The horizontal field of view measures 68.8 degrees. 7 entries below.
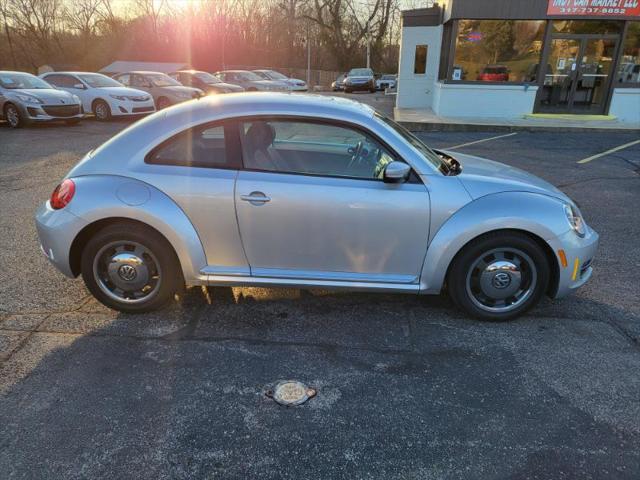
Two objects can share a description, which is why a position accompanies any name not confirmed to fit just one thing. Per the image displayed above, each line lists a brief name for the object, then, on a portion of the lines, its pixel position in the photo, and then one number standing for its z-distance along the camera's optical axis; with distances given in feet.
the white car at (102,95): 48.78
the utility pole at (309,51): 154.12
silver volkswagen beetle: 10.64
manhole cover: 8.86
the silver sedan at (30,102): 42.37
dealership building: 47.50
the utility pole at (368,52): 150.92
